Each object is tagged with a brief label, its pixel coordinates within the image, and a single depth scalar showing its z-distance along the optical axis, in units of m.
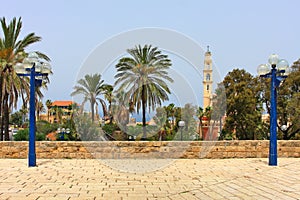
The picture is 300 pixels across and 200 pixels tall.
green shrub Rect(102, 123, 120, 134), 23.41
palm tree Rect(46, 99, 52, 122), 51.16
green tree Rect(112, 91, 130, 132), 20.04
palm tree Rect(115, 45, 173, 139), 18.52
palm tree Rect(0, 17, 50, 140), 16.28
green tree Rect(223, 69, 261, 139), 25.95
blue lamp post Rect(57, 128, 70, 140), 25.66
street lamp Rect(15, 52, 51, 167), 8.04
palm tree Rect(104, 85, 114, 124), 25.42
